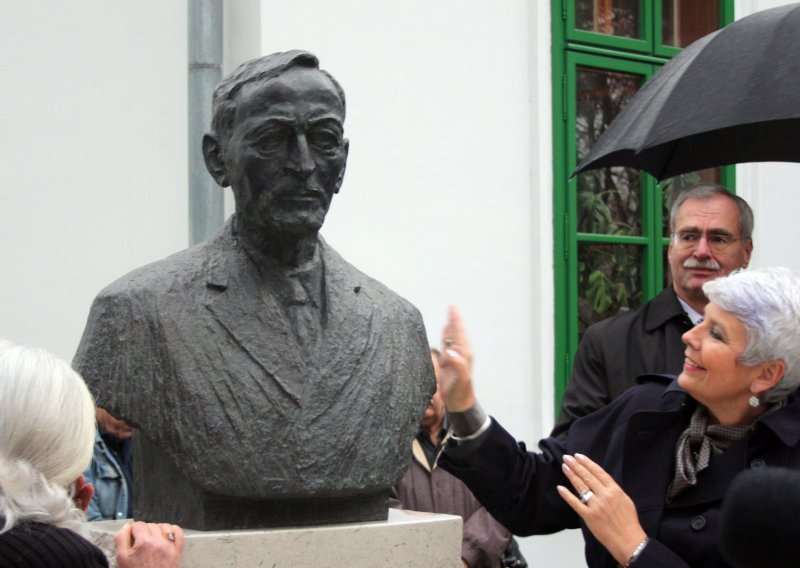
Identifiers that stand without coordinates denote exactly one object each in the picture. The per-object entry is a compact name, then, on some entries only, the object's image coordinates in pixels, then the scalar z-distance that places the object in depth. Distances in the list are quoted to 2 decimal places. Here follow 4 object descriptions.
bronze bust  3.31
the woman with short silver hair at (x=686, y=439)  3.20
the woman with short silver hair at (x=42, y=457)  2.21
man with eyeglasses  4.56
